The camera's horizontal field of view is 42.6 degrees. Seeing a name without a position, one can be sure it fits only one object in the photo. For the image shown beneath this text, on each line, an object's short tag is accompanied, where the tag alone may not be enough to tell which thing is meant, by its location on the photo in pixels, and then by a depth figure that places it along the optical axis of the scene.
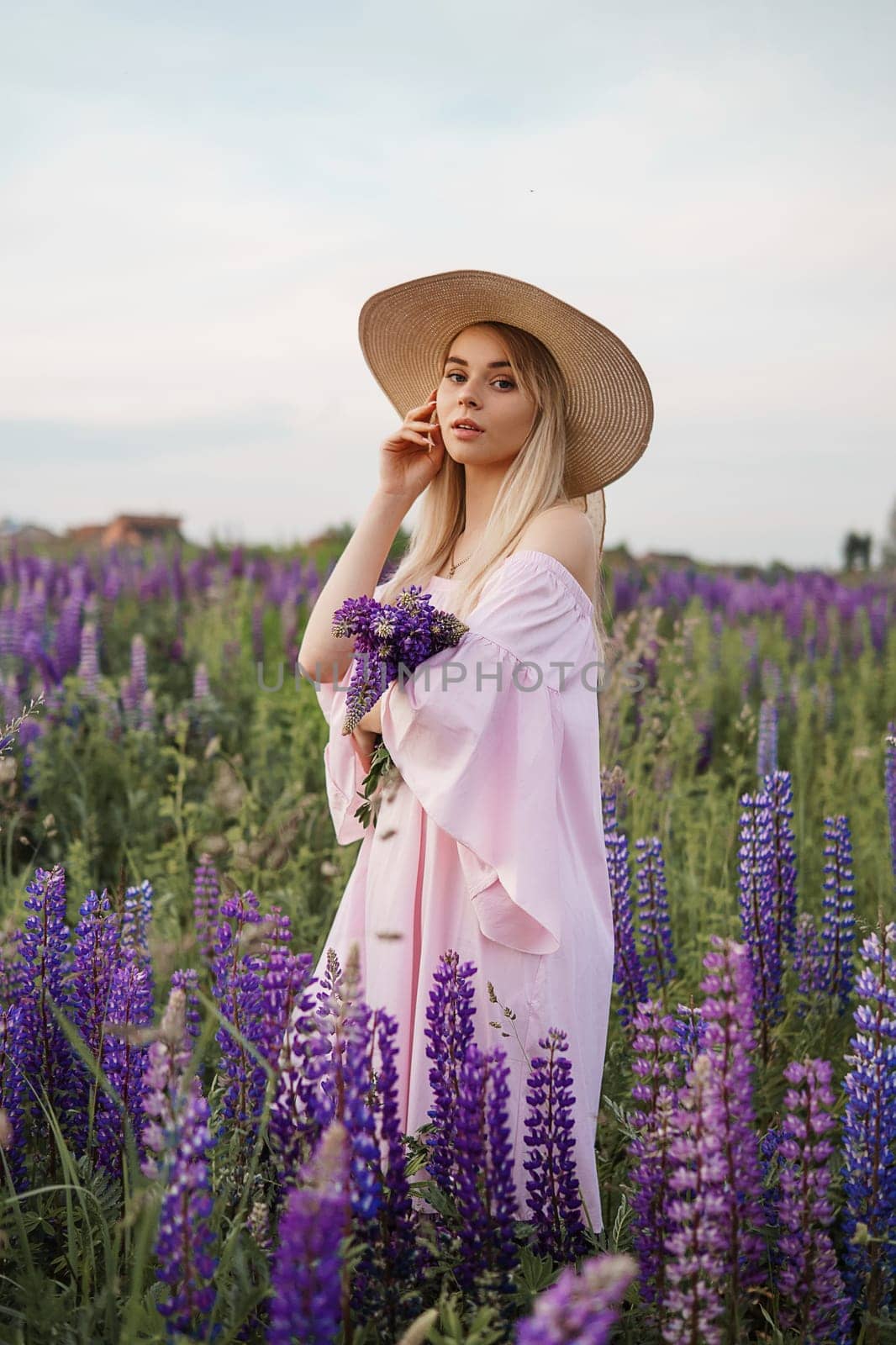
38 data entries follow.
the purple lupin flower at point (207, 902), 3.21
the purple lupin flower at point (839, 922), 3.34
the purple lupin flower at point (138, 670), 5.86
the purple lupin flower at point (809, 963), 3.31
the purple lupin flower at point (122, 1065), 2.08
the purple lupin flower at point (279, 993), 1.79
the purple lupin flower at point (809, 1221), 1.79
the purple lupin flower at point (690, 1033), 2.12
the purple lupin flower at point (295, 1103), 1.69
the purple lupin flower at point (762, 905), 3.14
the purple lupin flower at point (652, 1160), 1.78
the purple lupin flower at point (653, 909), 3.28
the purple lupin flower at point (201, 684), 6.02
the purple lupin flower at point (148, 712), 5.43
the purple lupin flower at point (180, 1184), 1.42
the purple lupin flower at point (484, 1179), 1.72
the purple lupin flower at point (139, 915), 2.68
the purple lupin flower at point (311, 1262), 1.24
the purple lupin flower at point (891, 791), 3.96
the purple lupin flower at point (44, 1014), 2.25
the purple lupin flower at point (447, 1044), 1.90
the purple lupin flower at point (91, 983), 2.21
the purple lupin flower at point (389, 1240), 1.68
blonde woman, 2.33
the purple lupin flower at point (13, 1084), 2.16
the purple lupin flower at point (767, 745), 4.82
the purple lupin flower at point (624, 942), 3.16
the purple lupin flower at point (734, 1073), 1.61
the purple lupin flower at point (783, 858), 3.24
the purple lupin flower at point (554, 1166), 1.94
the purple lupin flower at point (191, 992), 2.12
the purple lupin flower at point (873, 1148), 2.03
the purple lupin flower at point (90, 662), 5.91
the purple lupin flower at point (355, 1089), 1.52
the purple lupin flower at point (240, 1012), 1.99
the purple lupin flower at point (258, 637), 7.14
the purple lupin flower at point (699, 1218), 1.59
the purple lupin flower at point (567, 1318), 1.03
